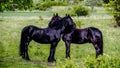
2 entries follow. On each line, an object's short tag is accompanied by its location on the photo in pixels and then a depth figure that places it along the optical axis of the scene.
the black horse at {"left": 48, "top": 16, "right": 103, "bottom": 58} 23.16
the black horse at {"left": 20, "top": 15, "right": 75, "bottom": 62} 22.56
